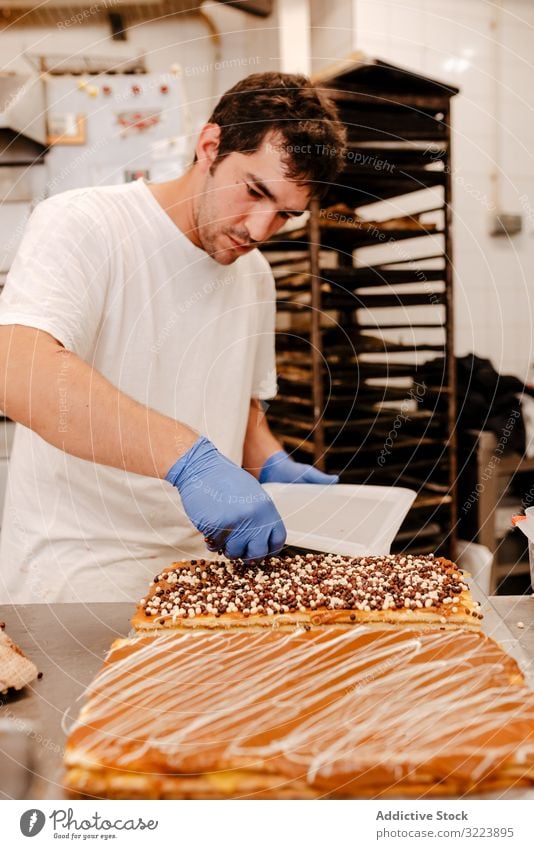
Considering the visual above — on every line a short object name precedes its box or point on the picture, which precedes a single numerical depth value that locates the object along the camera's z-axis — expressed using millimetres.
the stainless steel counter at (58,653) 1005
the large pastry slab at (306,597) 1340
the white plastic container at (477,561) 2904
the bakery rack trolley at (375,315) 2824
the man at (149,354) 1429
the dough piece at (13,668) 1112
